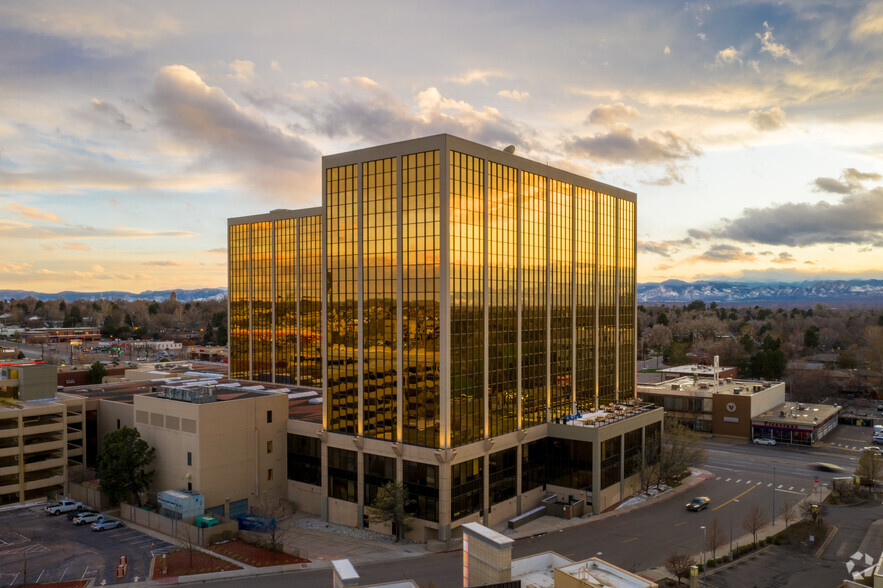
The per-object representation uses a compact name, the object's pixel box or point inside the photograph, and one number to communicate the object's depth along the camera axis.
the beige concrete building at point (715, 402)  111.25
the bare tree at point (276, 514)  56.89
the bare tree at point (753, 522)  59.02
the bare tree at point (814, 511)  64.75
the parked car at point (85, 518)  64.00
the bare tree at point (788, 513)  65.81
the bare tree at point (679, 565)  49.67
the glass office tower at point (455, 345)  59.62
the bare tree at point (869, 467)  75.69
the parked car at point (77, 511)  66.44
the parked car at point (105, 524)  62.08
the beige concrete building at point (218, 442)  64.38
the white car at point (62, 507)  67.75
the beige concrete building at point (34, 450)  72.54
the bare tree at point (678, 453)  77.31
